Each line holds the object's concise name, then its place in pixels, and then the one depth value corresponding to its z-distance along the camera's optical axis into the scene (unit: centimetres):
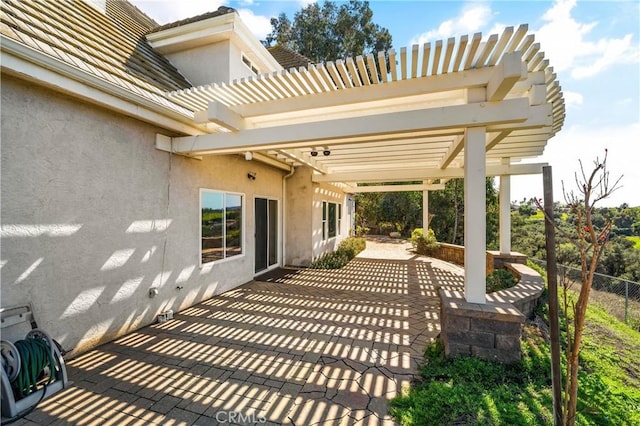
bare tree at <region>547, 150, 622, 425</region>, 207
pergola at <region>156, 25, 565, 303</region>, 351
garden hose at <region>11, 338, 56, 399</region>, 291
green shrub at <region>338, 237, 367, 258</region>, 1333
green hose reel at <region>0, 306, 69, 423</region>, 276
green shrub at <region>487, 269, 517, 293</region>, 644
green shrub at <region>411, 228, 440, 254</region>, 1384
